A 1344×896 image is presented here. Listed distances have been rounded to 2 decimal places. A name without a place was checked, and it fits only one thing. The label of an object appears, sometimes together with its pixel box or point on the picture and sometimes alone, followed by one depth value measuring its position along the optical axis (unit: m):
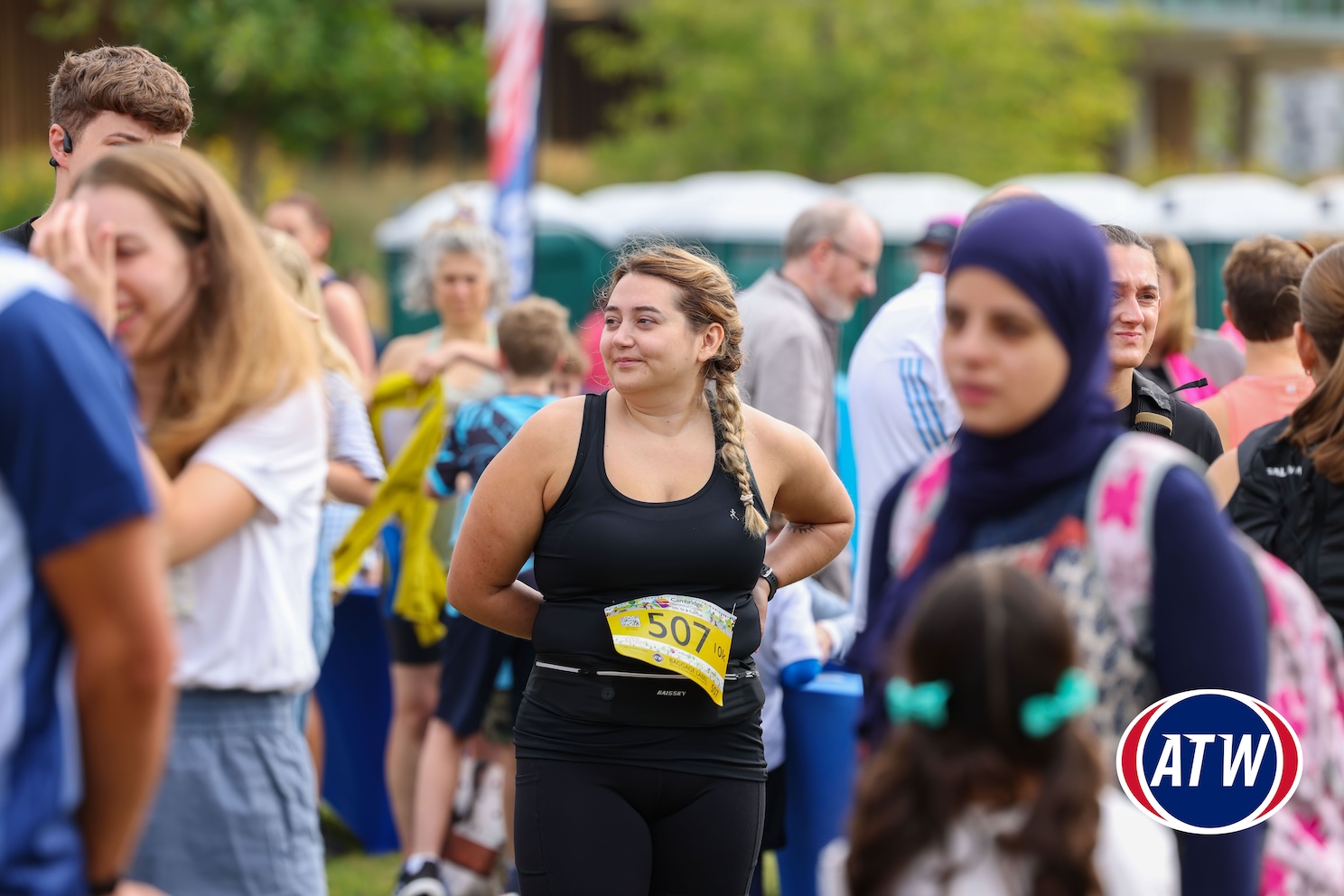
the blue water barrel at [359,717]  13.94
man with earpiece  7.20
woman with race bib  7.17
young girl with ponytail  4.10
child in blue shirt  10.81
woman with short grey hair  12.37
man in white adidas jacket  10.77
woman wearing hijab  4.45
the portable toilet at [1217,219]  39.06
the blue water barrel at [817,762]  9.78
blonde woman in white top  4.97
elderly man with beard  12.35
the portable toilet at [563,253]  38.25
